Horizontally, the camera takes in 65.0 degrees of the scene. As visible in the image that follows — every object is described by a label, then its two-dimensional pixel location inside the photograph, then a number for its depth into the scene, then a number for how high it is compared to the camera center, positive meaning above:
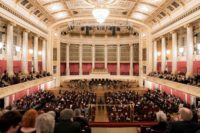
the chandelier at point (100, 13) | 12.13 +4.13
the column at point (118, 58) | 27.74 +1.24
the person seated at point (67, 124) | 2.66 -1.02
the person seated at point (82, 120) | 3.49 -1.29
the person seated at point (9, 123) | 1.67 -0.61
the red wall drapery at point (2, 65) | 14.82 +0.07
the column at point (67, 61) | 26.84 +0.70
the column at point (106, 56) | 28.11 +1.70
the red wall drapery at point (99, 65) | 28.30 +0.08
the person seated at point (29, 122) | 2.15 -0.79
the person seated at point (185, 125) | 2.54 -0.98
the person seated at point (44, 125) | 2.24 -0.85
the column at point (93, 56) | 27.89 +1.69
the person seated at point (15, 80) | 11.99 -1.09
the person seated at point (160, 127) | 3.49 -1.39
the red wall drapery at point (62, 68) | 26.83 -0.51
